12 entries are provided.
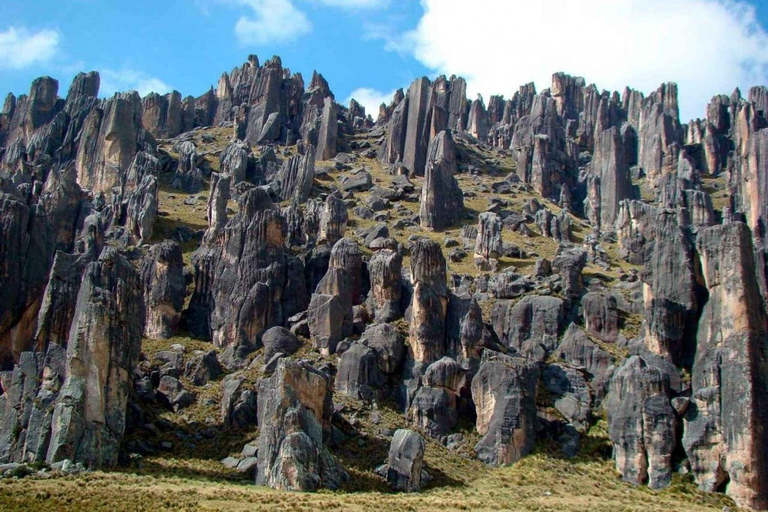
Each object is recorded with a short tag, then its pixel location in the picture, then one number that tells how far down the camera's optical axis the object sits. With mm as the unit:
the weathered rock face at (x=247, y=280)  84125
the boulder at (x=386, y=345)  77438
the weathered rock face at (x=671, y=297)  76750
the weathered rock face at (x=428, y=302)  78500
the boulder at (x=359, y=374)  75188
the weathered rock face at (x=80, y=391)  57531
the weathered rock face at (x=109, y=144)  129362
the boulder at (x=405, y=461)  62375
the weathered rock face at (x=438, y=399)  72938
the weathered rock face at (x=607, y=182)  147625
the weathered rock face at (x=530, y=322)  87738
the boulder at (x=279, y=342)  79250
